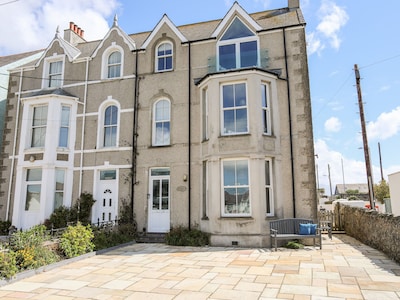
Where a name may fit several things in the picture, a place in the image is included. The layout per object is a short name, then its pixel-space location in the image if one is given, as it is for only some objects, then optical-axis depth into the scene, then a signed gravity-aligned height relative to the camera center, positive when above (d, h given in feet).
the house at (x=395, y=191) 40.01 +0.93
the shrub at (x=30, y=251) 25.27 -4.57
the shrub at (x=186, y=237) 39.29 -5.16
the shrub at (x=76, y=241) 30.89 -4.55
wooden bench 36.54 -3.72
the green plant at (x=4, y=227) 48.31 -4.48
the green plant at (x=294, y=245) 35.91 -5.69
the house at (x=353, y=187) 273.13 +10.31
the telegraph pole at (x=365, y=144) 57.47 +10.77
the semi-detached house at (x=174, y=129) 40.42 +10.98
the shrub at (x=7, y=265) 22.81 -5.14
